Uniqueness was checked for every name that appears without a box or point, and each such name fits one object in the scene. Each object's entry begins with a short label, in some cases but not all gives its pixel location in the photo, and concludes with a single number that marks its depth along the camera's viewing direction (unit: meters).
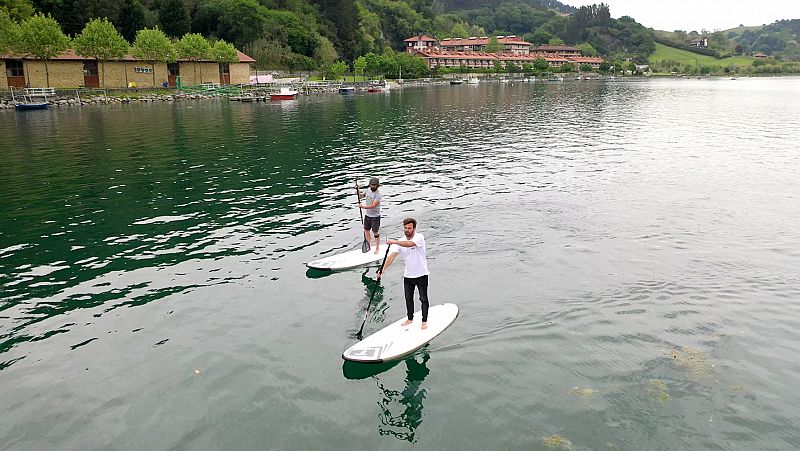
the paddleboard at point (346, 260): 19.39
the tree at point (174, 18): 134.00
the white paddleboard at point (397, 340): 13.52
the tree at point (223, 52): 116.81
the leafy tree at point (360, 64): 157.00
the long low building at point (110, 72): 91.38
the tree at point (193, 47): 111.50
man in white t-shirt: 13.60
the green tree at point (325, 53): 158.88
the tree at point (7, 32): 82.68
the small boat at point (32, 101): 76.06
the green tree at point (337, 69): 149.25
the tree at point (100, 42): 93.62
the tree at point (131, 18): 121.25
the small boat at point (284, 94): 102.88
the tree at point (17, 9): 92.78
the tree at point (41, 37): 84.38
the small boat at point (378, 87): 133.40
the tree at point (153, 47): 102.25
